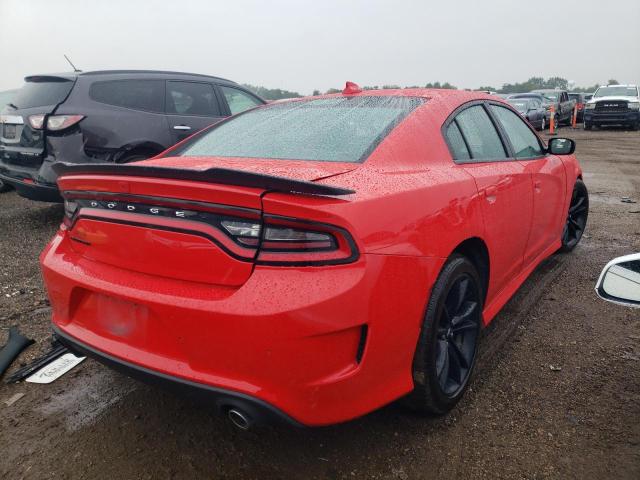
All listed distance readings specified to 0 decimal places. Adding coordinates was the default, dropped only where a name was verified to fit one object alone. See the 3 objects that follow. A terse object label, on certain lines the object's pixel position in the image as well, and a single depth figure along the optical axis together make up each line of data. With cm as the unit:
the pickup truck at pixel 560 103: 2259
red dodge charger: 166
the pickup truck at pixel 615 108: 2006
